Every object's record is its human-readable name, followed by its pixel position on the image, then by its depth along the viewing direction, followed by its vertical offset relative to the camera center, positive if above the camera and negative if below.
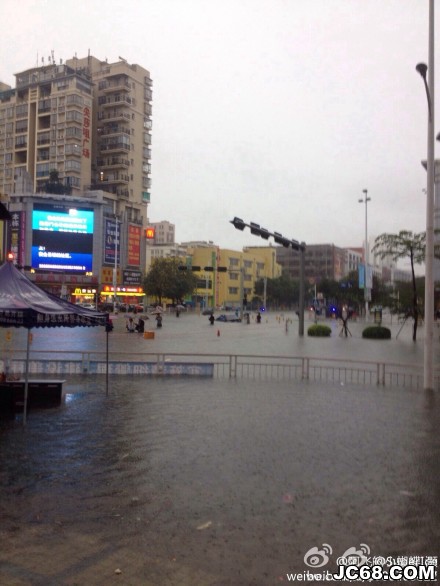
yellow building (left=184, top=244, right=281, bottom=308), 114.07 +7.29
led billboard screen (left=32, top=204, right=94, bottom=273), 74.12 +9.80
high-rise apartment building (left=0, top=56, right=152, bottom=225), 84.81 +30.13
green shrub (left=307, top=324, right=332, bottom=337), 35.34 -1.43
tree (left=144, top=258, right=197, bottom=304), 86.56 +4.54
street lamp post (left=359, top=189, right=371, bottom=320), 45.88 +5.39
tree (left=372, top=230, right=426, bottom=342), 33.00 +4.07
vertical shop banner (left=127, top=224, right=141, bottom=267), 86.31 +10.23
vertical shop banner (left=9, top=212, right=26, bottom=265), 72.62 +9.86
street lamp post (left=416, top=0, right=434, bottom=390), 13.72 +2.00
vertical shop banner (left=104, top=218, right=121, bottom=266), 79.38 +10.08
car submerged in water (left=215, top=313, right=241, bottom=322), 61.09 -1.01
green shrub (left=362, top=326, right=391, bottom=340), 33.91 -1.46
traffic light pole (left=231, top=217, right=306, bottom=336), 23.91 +3.76
